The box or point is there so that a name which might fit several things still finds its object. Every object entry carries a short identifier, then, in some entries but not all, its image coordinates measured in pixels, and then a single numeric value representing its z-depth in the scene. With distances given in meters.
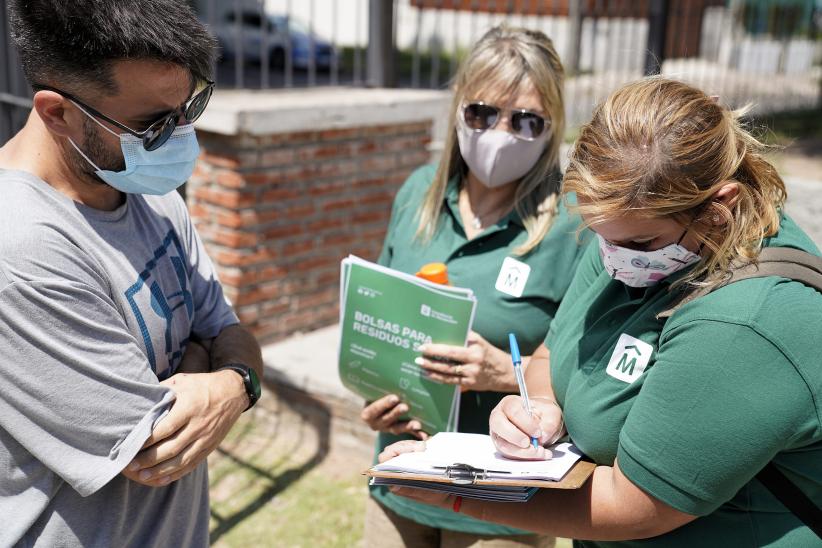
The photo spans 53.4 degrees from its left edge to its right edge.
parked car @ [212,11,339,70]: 10.30
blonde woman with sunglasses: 2.27
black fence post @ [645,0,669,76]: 6.20
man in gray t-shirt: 1.52
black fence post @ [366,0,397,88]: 5.38
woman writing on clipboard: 1.33
